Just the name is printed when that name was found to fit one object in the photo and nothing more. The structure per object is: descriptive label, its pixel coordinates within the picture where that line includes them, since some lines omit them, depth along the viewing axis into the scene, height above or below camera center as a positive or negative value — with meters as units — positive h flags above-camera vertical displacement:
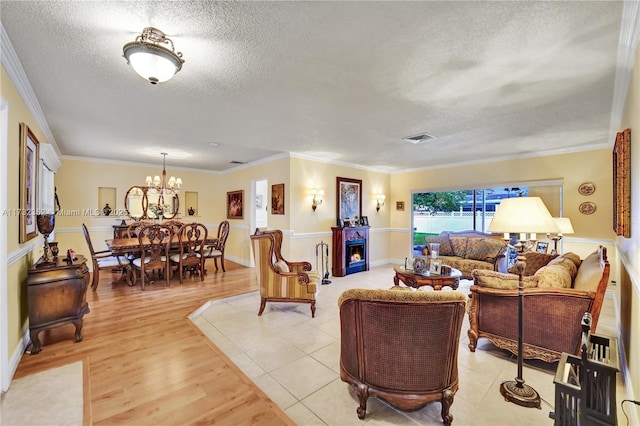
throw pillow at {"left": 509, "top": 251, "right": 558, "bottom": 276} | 4.05 -0.70
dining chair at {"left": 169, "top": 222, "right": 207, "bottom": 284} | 5.06 -0.80
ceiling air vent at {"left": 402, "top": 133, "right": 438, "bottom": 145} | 4.07 +1.11
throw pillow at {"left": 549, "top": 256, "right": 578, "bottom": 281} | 2.80 -0.52
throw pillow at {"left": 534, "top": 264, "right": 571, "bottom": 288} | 2.47 -0.57
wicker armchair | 1.70 -0.82
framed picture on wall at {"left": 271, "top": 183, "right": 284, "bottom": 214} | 5.50 +0.28
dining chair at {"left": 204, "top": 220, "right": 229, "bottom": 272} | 5.73 -0.69
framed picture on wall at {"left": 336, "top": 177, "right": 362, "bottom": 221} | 6.20 +0.35
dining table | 4.60 -0.62
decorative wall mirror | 6.55 +0.20
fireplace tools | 5.72 -0.97
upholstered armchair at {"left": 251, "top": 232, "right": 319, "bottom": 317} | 3.58 -0.87
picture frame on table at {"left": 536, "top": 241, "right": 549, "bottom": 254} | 5.21 -0.61
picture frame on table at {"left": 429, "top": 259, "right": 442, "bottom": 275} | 3.71 -0.71
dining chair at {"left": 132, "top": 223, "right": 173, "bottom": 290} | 4.69 -0.65
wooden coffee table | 3.55 -0.84
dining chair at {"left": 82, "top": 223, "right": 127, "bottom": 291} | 4.39 -0.91
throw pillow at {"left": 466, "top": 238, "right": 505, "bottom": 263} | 5.18 -0.66
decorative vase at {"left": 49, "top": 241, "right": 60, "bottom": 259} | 2.91 -0.39
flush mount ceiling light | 1.73 +0.98
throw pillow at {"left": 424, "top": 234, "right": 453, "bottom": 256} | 5.71 -0.63
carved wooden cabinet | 2.60 -0.81
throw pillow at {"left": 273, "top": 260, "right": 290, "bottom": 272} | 3.68 -0.72
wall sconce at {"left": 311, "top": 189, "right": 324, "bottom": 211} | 5.65 +0.31
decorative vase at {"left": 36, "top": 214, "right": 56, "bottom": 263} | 2.82 -0.15
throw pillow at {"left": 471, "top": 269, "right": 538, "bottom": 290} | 2.59 -0.63
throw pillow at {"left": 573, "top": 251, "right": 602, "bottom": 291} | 2.30 -0.54
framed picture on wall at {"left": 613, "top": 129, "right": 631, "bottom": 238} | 2.21 +0.23
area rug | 1.79 -1.31
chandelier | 5.78 +0.55
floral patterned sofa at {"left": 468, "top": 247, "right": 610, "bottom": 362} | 2.31 -0.81
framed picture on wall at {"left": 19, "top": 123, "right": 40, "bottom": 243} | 2.54 +0.30
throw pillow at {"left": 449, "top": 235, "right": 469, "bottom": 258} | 5.55 -0.65
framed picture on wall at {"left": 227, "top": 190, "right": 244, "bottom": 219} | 7.02 +0.20
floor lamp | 2.06 -0.11
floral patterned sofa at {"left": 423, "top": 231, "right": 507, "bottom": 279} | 5.01 -0.72
